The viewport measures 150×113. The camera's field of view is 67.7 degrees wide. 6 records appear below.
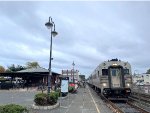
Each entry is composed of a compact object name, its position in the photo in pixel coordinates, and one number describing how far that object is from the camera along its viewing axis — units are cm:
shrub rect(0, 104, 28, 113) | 433
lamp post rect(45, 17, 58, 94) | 847
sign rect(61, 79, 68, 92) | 1167
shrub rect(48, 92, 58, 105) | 831
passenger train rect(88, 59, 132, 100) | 1111
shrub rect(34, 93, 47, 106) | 806
